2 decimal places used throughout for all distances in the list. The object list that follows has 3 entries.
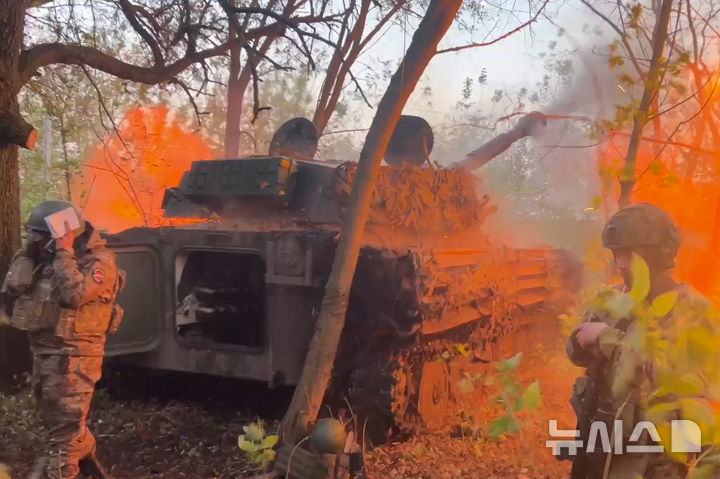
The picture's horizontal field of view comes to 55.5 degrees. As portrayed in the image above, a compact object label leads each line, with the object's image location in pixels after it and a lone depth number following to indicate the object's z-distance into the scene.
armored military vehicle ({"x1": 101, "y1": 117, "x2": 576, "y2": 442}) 4.87
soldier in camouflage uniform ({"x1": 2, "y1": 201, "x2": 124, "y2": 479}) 4.04
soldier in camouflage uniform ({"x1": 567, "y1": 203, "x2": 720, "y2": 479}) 2.57
